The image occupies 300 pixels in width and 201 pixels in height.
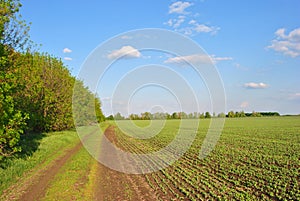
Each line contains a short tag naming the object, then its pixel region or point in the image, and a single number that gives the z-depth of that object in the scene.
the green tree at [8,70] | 13.89
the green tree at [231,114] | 178.50
